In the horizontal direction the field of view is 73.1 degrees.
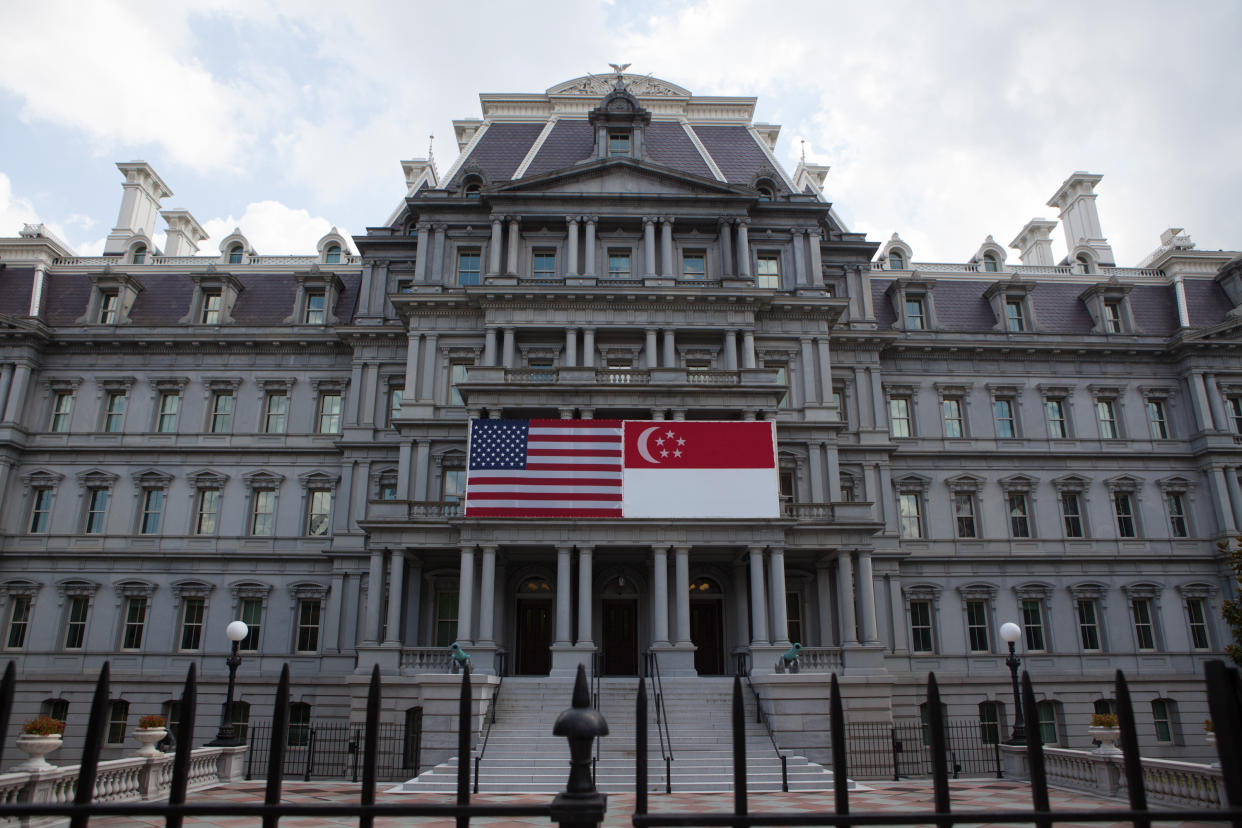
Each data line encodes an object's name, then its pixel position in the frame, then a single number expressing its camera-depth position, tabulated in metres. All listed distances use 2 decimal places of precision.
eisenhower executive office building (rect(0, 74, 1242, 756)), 30.52
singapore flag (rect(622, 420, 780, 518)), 27.86
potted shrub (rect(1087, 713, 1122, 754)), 17.41
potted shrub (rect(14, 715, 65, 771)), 13.71
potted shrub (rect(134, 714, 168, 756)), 17.31
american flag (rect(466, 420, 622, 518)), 27.66
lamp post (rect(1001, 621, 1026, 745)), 21.09
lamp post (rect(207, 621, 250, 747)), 20.56
